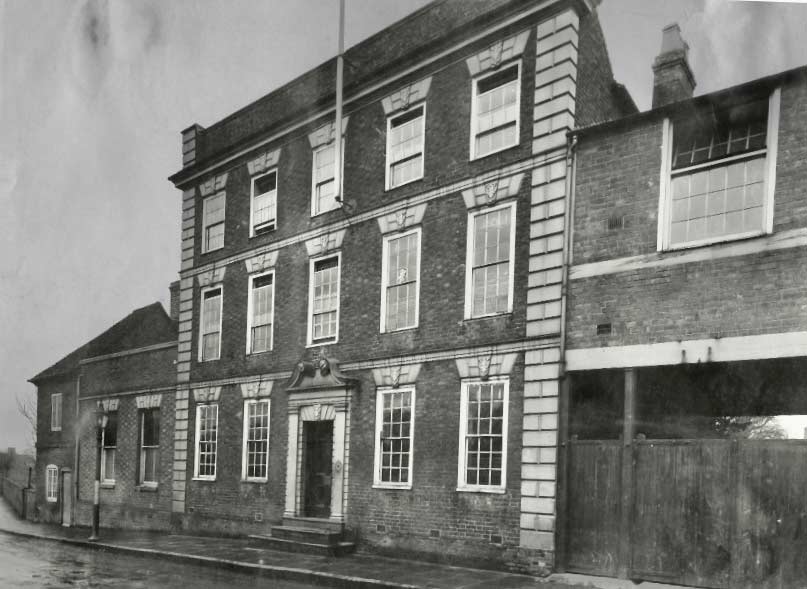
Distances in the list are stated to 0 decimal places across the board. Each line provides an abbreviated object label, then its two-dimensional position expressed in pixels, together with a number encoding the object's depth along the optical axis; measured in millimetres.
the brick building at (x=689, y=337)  9445
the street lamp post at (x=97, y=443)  17859
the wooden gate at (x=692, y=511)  9266
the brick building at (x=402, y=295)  12141
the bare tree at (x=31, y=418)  25697
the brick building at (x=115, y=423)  20531
